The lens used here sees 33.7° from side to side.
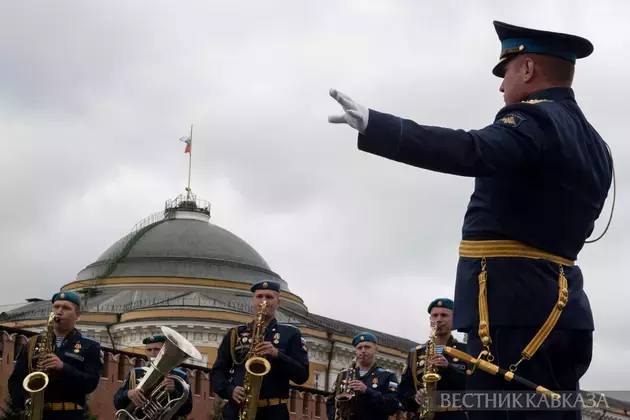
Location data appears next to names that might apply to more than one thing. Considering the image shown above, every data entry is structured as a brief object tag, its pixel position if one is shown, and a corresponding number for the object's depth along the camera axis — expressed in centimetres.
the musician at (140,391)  1039
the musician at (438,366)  991
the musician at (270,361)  1021
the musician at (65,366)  986
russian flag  6969
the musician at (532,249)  486
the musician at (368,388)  1232
